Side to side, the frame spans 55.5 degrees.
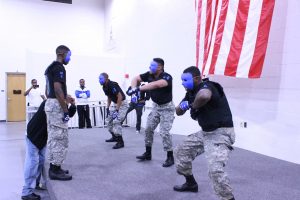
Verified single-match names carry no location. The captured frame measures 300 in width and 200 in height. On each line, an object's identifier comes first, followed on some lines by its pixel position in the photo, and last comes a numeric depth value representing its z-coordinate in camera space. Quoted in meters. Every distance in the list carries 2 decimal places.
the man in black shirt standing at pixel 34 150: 2.96
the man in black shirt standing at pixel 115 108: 4.77
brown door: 10.49
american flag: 4.18
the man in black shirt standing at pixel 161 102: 3.62
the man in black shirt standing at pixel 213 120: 2.15
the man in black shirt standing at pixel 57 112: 3.12
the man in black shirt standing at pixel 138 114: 7.00
